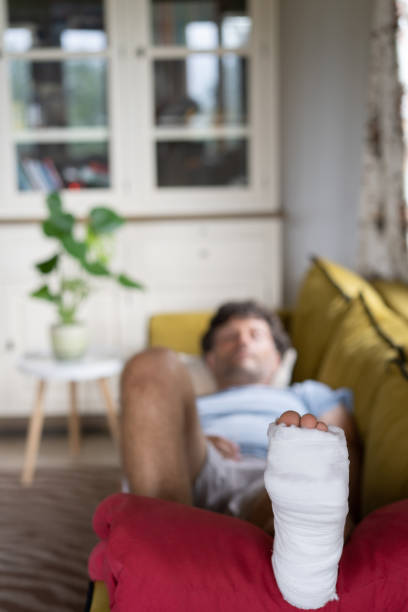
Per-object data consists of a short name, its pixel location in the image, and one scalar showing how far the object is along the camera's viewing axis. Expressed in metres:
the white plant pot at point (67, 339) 2.58
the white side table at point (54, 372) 2.49
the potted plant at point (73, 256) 2.49
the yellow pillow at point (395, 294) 1.81
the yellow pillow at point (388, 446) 1.09
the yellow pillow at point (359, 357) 1.44
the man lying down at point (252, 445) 0.72
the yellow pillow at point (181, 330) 2.49
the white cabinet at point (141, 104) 3.07
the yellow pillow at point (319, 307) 1.96
